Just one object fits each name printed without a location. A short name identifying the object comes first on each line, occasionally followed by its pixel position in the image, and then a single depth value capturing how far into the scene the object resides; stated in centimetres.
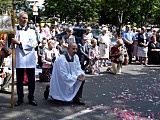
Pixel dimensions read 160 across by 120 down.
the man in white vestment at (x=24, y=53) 496
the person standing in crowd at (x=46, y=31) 1405
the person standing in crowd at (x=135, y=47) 1119
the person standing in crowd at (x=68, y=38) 880
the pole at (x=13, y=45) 481
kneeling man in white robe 534
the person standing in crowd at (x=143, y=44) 1069
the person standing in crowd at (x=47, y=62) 752
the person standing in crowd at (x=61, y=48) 888
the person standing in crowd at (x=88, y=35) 976
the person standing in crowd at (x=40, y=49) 869
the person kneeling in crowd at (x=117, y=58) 877
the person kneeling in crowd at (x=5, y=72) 595
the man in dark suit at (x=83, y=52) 890
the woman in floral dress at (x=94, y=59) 875
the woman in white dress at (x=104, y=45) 1007
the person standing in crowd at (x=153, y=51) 1101
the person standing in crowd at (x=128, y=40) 1116
